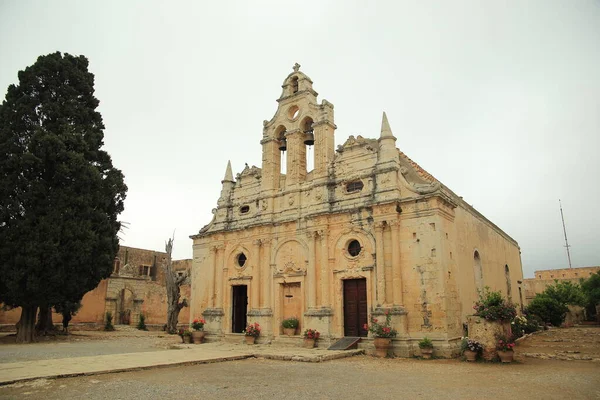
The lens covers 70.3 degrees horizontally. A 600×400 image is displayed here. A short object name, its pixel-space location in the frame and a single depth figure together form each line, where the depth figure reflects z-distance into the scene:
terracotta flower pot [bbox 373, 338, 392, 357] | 14.65
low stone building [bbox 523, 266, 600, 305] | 46.06
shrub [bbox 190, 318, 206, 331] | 19.95
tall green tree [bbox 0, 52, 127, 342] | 18.47
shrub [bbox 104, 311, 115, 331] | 29.07
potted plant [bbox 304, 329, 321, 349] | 16.94
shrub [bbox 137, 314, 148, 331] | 31.18
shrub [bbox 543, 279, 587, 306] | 32.56
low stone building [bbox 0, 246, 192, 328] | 29.66
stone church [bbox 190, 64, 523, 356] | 15.43
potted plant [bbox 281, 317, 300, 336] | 18.12
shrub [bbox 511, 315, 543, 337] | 16.09
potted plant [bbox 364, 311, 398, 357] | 14.66
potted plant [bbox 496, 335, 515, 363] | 12.75
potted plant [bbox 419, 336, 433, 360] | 14.09
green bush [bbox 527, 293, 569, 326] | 28.28
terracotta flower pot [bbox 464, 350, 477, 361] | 13.26
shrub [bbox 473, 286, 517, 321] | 13.19
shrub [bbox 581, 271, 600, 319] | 33.41
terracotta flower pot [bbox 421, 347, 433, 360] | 14.08
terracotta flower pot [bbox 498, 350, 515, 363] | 12.74
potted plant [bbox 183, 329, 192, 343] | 19.88
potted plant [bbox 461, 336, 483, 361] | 13.27
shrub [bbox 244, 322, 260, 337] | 18.88
